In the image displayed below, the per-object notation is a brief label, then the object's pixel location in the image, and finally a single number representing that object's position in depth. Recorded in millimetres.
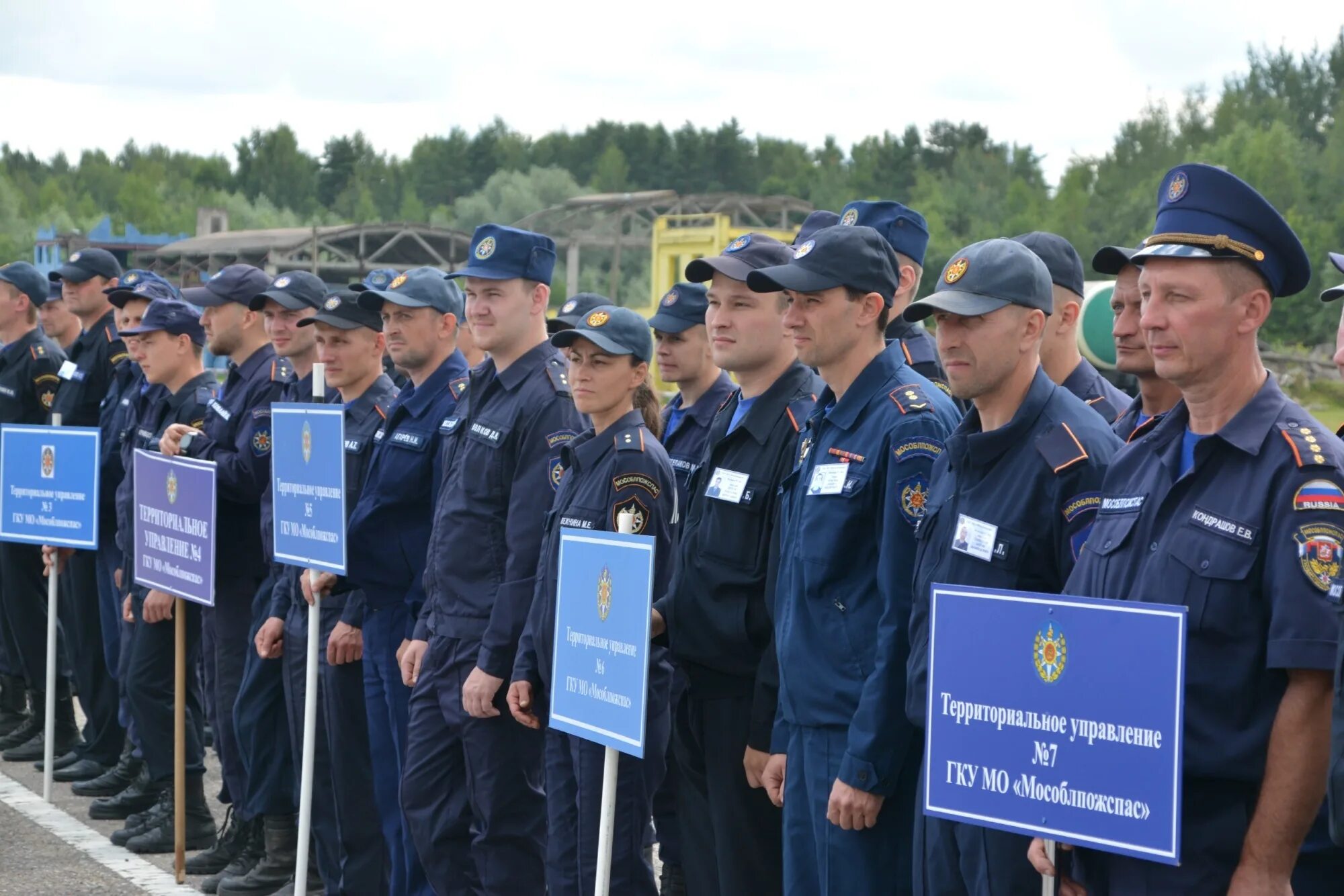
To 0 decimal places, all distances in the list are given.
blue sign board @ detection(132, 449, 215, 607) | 6559
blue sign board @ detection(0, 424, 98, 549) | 7863
